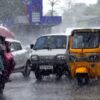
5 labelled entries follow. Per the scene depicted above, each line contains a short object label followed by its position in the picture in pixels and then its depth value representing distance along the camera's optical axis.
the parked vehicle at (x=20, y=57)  19.58
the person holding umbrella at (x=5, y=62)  14.11
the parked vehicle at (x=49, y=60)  18.53
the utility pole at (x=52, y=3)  53.97
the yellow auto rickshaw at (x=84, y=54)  15.95
